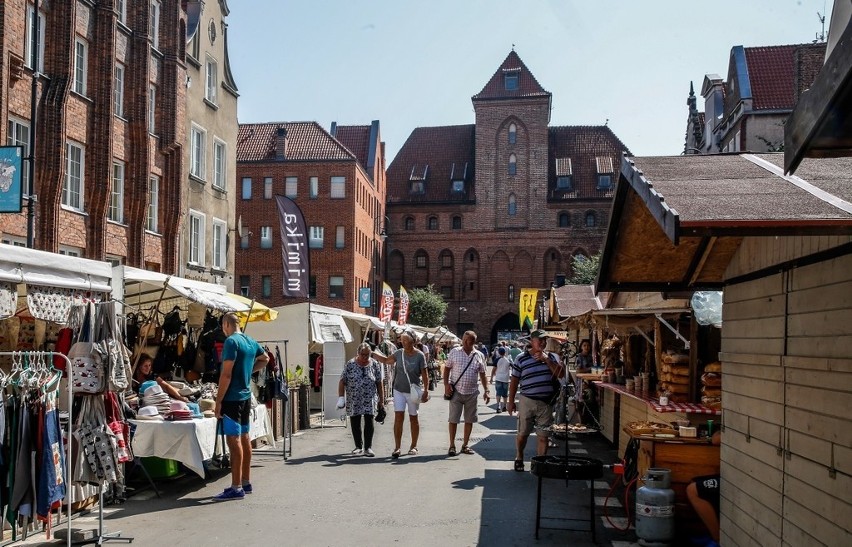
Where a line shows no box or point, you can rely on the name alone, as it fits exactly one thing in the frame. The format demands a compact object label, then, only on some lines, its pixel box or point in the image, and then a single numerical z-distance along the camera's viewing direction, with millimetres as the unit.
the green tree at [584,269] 63947
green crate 10828
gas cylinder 8008
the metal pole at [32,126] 20125
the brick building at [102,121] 20516
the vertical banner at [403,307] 40594
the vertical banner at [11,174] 15391
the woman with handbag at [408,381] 14047
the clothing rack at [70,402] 7048
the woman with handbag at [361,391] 13852
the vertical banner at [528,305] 43156
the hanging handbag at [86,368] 7703
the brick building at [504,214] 74312
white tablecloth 9953
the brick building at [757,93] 38238
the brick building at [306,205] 59969
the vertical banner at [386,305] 33562
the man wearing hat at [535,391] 12320
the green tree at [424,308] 68562
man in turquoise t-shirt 9922
